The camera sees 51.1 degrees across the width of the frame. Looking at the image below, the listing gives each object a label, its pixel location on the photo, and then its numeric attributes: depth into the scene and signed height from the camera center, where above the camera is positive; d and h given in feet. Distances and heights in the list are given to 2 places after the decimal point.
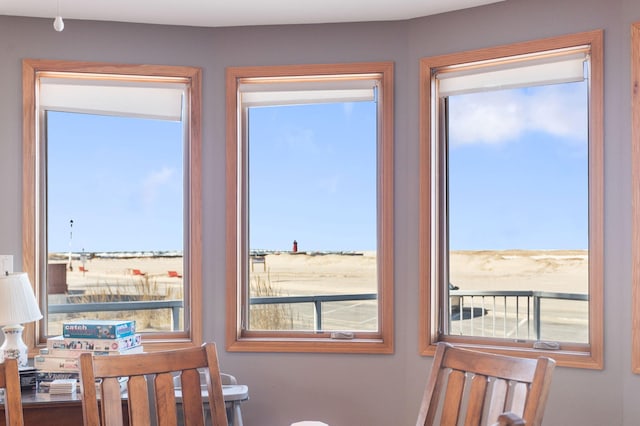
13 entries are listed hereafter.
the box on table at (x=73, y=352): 9.96 -2.12
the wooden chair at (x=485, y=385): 6.30 -1.80
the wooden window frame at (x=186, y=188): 11.27 +0.45
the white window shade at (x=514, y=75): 10.33 +2.15
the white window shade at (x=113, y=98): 11.61 +1.98
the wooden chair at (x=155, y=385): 6.79 -1.84
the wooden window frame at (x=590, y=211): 9.87 -0.06
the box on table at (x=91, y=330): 10.08 -1.80
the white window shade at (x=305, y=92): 11.87 +2.09
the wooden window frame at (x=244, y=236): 11.64 -0.28
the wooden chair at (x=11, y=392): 6.37 -1.72
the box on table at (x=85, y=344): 10.03 -2.00
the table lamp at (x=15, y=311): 9.65 -1.46
